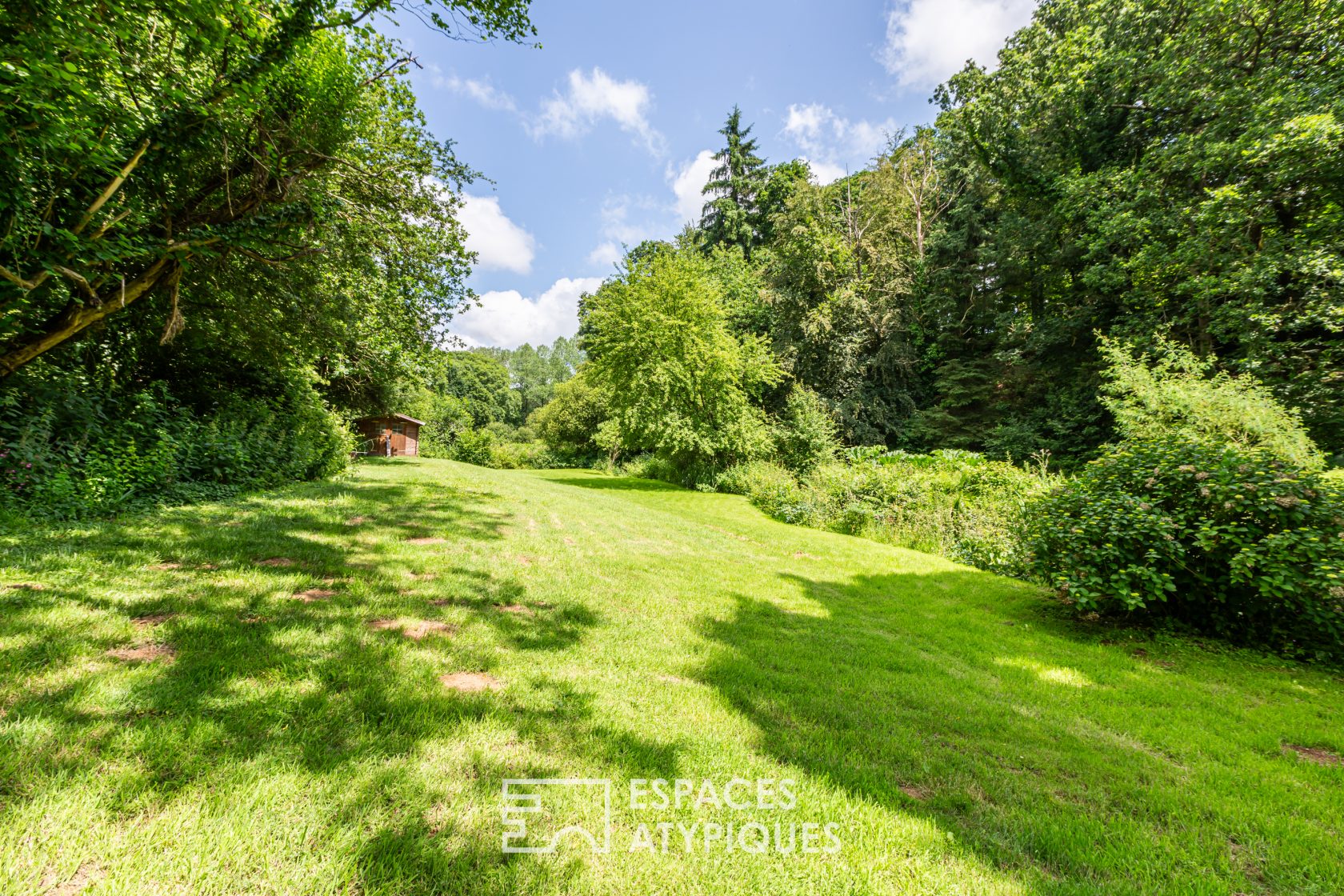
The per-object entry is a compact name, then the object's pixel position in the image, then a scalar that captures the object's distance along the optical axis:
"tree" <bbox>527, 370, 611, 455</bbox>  34.66
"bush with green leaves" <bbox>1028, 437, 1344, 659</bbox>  4.56
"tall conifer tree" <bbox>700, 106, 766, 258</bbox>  34.91
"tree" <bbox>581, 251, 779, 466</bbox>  18.84
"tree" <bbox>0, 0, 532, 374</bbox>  4.13
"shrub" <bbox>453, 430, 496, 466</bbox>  33.47
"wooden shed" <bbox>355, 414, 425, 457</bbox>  29.72
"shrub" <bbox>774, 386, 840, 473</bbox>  17.55
